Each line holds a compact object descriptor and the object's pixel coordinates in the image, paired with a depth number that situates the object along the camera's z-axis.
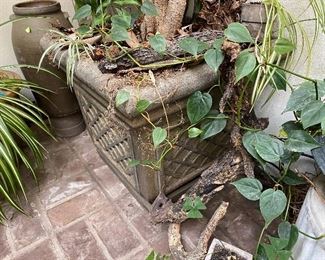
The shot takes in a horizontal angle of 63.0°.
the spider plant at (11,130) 1.03
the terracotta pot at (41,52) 1.32
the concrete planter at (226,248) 0.84
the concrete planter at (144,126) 0.83
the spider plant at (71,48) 0.99
